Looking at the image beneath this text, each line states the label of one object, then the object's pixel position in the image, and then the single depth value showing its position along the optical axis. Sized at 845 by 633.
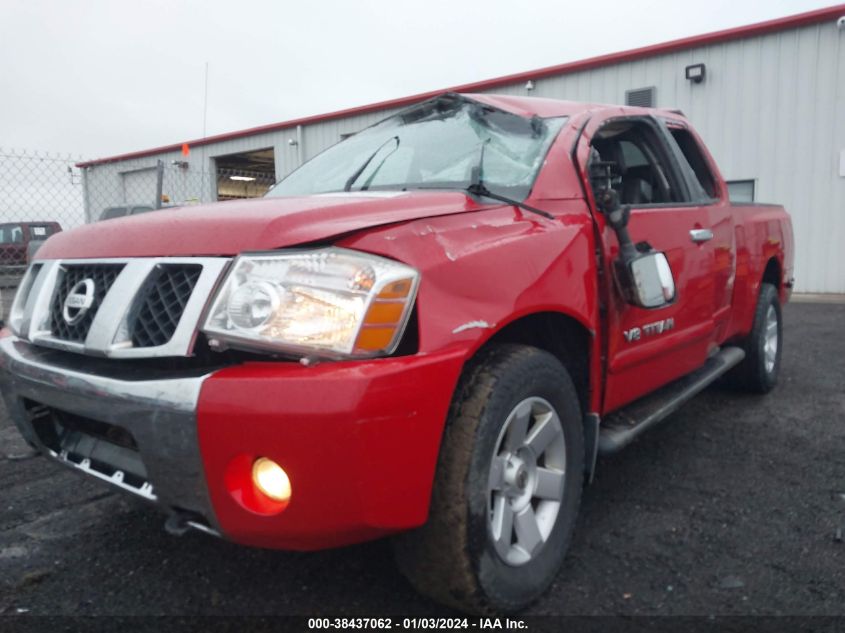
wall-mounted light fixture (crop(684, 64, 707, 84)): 11.28
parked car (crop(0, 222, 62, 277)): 15.62
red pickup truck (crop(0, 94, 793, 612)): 1.57
